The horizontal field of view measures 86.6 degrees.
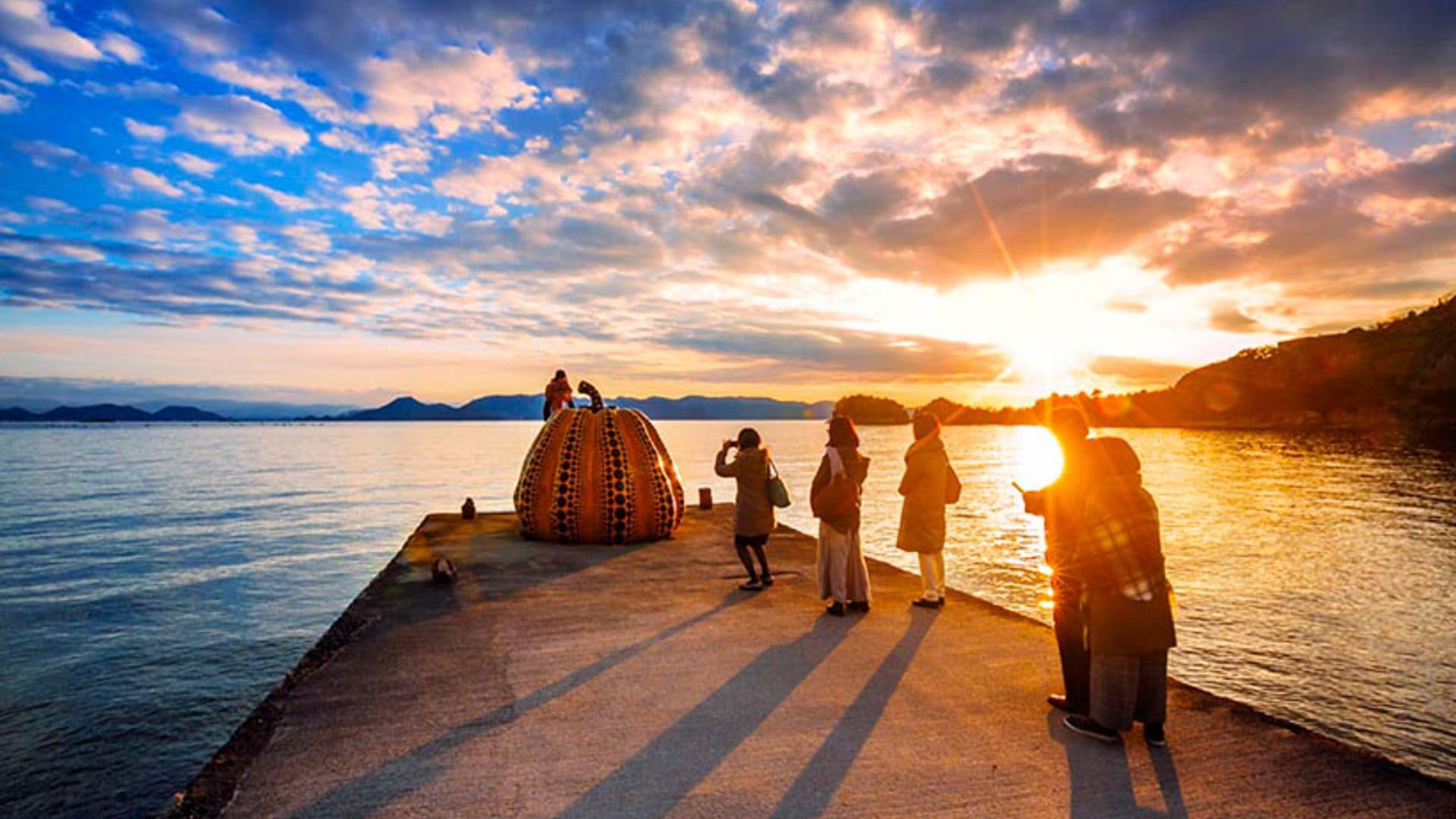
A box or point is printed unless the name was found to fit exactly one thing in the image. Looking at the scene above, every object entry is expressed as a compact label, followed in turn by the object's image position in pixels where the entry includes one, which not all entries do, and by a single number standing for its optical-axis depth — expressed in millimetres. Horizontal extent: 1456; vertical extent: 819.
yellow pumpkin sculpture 13406
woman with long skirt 8344
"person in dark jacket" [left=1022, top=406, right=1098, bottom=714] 5266
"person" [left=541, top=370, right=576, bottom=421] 16406
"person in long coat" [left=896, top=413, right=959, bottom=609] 8609
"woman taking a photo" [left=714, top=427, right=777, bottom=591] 9672
